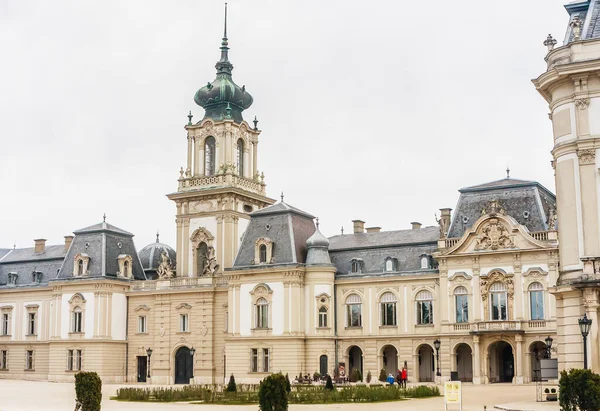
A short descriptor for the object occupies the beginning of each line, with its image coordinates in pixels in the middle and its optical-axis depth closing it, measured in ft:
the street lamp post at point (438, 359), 191.48
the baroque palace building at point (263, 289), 191.21
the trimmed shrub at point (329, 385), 150.20
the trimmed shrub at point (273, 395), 92.12
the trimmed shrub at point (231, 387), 148.07
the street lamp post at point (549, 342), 146.92
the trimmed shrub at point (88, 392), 91.76
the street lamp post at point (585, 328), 99.14
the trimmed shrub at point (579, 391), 80.89
